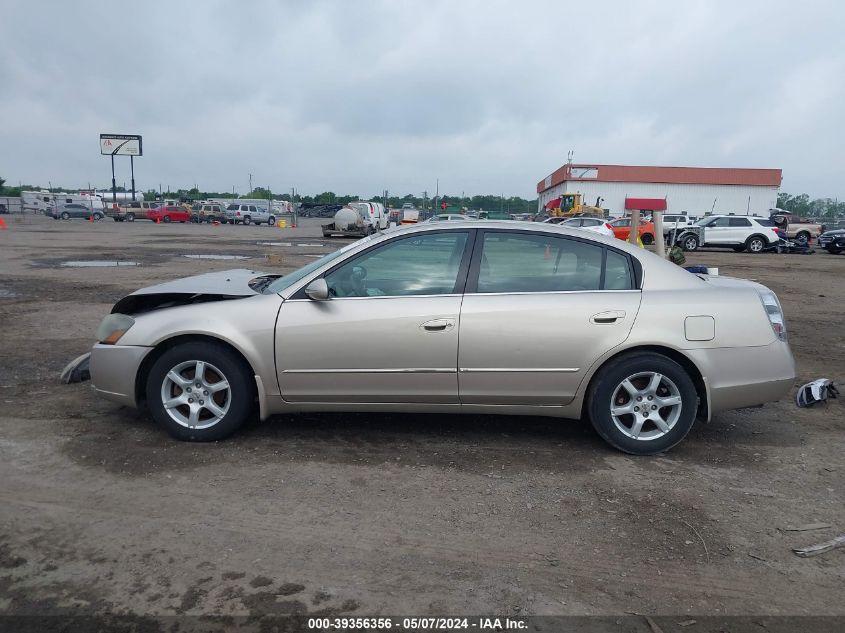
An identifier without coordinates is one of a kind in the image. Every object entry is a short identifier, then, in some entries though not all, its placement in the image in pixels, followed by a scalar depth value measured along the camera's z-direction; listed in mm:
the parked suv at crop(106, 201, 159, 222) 52031
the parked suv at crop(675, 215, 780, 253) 27562
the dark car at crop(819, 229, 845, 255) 27797
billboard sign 72250
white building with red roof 64062
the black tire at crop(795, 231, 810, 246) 28941
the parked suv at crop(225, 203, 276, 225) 54281
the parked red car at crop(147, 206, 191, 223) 51688
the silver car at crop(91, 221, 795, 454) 4059
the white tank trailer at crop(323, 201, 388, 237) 33531
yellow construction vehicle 41969
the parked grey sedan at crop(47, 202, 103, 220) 52125
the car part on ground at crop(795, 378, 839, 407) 5266
